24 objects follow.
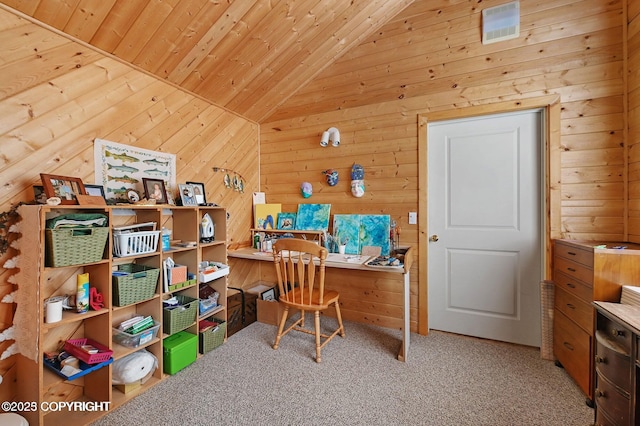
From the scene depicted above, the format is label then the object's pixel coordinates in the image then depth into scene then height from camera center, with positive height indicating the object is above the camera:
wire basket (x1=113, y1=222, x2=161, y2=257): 1.78 -0.18
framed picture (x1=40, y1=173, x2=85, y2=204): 1.53 +0.14
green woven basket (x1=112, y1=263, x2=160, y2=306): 1.75 -0.47
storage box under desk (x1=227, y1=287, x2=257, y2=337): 2.69 -0.99
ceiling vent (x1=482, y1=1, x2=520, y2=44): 2.23 +1.50
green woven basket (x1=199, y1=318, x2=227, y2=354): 2.27 -1.04
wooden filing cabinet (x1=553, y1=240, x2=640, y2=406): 1.60 -0.50
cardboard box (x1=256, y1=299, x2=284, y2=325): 2.79 -1.01
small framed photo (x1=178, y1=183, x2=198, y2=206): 2.31 +0.14
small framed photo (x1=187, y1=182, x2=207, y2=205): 2.46 +0.17
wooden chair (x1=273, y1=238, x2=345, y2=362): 2.13 -0.69
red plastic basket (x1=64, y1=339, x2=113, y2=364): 1.60 -0.82
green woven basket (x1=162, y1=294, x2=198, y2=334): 2.03 -0.78
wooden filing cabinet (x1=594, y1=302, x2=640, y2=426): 1.12 -0.67
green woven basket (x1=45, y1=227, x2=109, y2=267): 1.46 -0.18
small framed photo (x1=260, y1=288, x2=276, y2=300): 3.04 -0.92
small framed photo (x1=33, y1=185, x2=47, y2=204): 1.57 +0.10
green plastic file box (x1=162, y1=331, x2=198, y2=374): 2.00 -1.02
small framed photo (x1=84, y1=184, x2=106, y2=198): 1.81 +0.14
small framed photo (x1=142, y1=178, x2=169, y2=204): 2.08 +0.16
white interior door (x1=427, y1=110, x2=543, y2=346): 2.33 -0.15
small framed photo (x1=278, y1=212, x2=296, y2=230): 3.22 -0.12
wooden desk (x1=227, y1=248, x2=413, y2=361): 2.19 -0.51
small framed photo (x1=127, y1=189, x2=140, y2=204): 2.03 +0.11
